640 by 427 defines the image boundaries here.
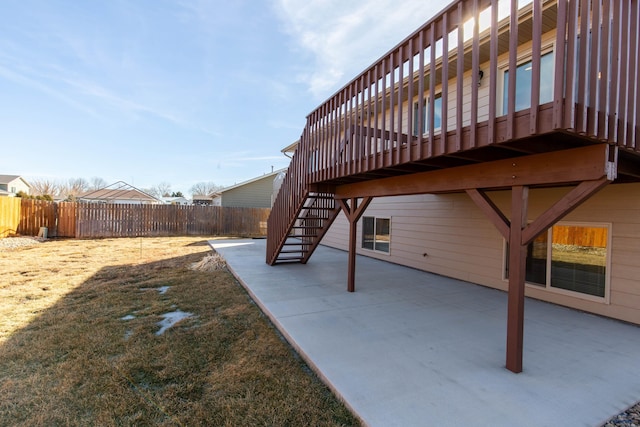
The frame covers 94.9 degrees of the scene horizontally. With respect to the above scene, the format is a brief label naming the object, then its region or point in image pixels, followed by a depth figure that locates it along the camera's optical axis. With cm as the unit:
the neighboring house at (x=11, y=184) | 3502
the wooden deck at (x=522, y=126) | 208
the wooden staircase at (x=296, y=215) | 616
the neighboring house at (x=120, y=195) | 2427
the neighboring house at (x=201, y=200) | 3444
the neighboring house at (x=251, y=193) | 2242
